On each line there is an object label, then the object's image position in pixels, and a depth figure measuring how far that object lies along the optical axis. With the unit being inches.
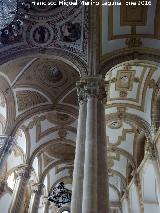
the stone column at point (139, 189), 527.9
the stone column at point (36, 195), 588.7
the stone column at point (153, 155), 438.9
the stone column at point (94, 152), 241.0
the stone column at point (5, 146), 476.5
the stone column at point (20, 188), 503.9
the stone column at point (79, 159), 252.5
